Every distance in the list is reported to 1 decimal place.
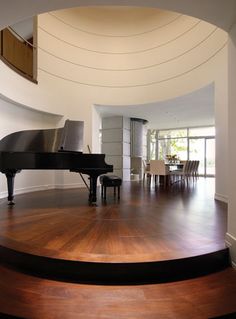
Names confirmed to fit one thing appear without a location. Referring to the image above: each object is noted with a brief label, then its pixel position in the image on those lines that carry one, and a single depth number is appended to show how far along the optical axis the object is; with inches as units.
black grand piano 158.9
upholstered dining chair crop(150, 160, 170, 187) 277.7
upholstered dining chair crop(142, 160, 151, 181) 314.9
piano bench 197.3
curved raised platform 78.5
